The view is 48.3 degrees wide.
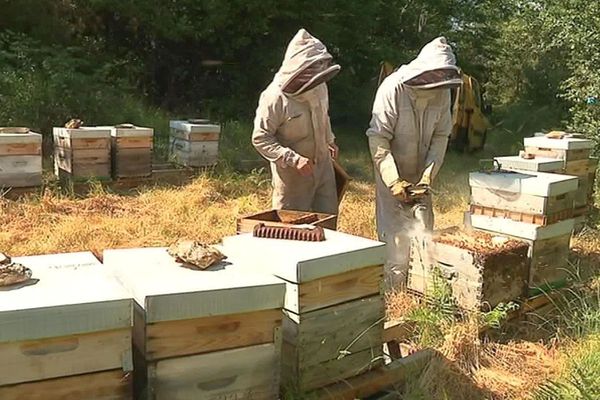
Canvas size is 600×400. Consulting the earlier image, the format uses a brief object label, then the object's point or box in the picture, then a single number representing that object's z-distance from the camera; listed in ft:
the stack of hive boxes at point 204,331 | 6.48
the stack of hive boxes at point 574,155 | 18.37
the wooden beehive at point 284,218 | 9.80
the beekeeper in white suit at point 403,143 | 13.00
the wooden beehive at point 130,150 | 22.66
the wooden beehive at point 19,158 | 19.85
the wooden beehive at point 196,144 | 24.93
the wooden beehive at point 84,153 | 21.65
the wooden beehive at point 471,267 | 11.60
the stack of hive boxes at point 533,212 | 12.89
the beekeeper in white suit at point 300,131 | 11.59
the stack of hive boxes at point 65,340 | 5.83
